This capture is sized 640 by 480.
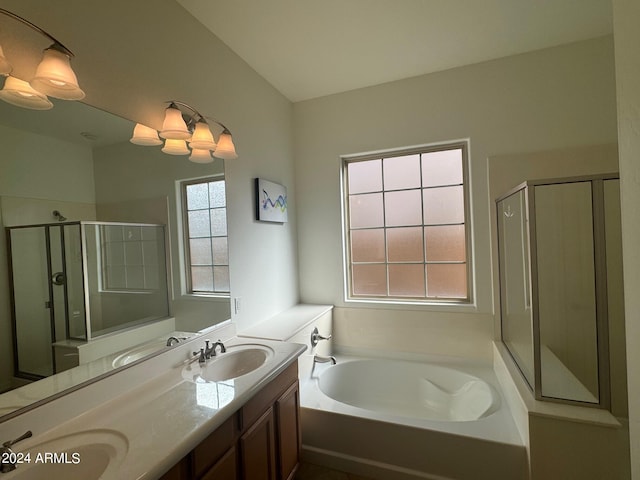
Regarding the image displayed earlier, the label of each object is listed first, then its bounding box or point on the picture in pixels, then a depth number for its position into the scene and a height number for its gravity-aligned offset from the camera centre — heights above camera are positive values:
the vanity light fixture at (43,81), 0.98 +0.59
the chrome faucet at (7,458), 0.82 -0.59
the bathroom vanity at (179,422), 0.89 -0.63
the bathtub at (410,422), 1.60 -1.23
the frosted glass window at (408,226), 2.56 +0.06
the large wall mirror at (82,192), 0.97 +0.23
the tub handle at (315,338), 2.35 -0.82
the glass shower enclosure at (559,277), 1.70 -0.36
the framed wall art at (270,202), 2.25 +0.31
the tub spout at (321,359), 2.29 -0.97
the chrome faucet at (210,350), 1.60 -0.60
